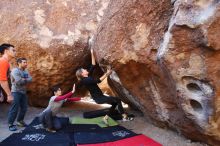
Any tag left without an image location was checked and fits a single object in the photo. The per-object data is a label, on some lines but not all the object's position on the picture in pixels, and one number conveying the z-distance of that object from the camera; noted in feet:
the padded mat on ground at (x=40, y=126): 9.19
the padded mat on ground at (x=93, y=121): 9.76
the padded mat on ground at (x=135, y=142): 7.87
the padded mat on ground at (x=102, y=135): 8.11
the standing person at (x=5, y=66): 8.93
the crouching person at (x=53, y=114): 9.06
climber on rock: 9.74
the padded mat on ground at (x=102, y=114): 10.37
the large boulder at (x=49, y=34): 11.43
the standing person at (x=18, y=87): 9.01
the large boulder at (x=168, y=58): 6.32
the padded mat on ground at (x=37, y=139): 7.93
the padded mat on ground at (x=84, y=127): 9.21
